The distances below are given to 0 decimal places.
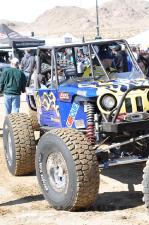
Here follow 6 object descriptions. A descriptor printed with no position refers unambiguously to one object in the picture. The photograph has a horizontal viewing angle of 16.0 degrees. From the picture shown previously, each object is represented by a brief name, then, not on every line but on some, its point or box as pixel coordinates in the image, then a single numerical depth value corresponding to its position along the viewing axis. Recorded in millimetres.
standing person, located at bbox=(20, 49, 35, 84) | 14203
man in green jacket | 9266
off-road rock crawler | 5195
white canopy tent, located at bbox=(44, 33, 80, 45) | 26188
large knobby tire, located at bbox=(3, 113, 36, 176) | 6766
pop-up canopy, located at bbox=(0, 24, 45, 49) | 22062
